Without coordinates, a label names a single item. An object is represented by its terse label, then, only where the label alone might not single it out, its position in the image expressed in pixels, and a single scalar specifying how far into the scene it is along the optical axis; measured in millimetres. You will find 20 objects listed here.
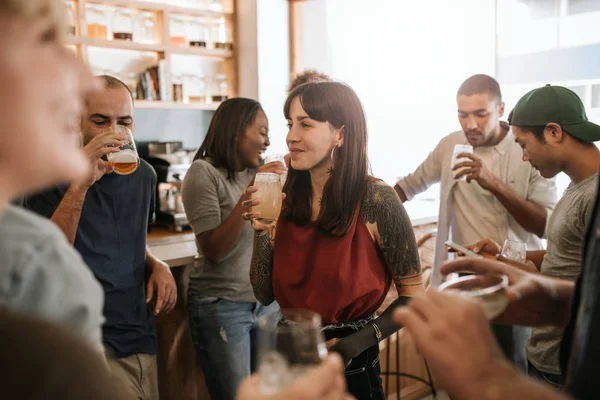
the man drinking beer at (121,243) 1890
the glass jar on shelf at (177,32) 4902
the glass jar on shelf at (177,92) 4879
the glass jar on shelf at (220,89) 5176
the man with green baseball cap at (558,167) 1970
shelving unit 4359
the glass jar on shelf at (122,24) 4562
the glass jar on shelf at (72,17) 4281
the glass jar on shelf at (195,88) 5111
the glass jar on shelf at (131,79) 4750
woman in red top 1794
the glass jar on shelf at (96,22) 4430
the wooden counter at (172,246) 2645
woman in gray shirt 2379
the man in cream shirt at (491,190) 2746
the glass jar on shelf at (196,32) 5005
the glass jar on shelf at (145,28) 4758
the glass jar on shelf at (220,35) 5146
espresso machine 4273
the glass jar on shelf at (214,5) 5062
